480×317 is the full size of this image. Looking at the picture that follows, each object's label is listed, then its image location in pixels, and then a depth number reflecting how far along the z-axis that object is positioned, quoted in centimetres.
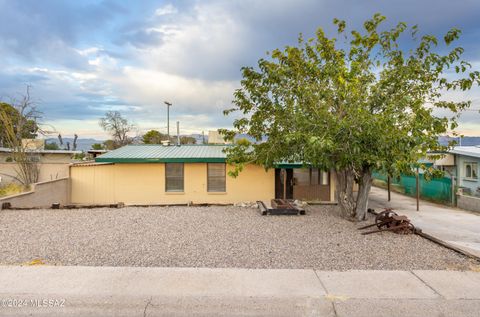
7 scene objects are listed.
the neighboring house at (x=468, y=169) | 1761
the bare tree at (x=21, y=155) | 1655
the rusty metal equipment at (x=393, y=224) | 816
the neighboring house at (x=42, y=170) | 1728
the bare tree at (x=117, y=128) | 4475
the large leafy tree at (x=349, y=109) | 770
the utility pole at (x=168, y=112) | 2571
